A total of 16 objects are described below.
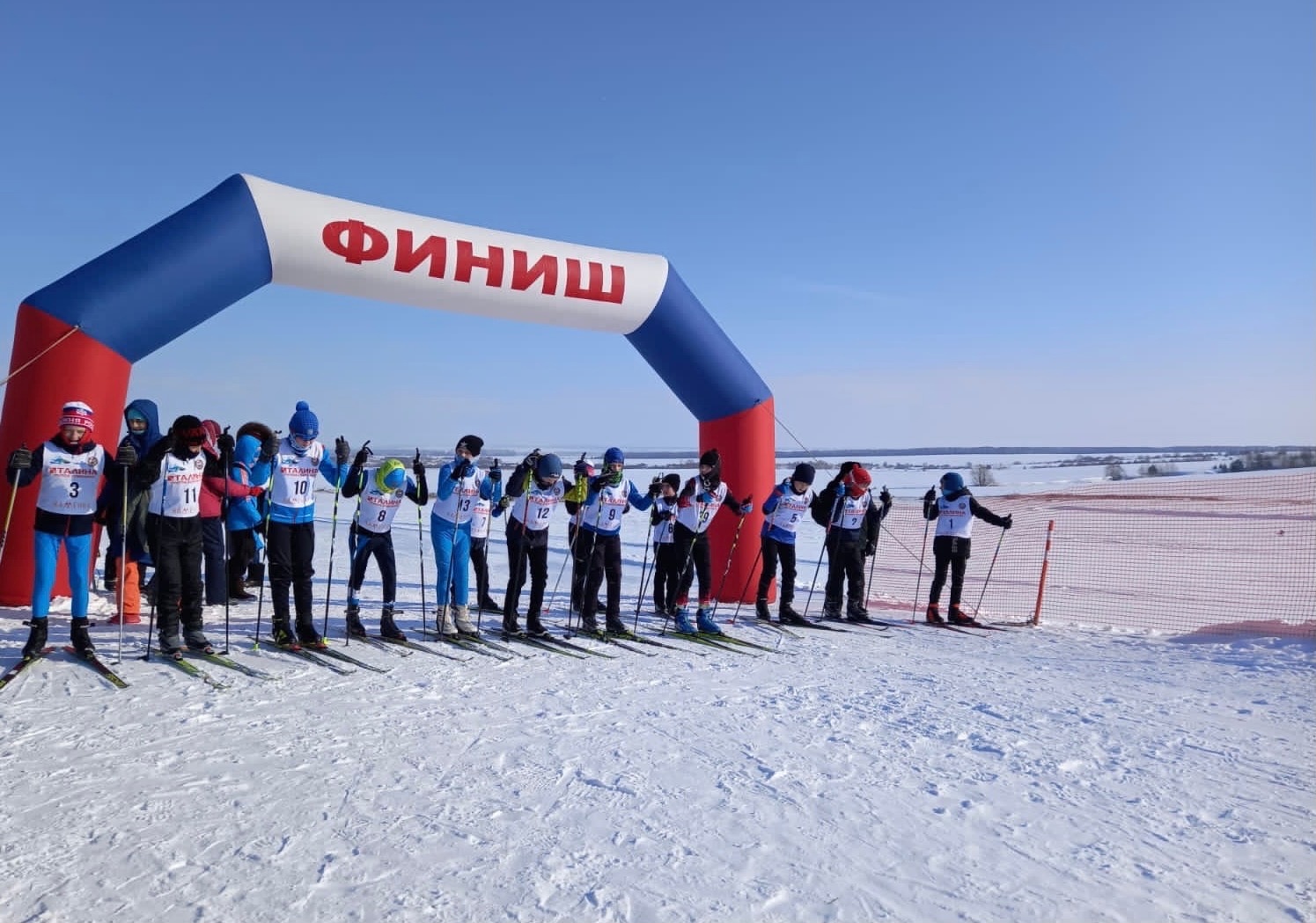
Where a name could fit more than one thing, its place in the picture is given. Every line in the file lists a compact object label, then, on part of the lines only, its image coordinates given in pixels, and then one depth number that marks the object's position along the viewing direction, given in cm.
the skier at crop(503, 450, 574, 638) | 716
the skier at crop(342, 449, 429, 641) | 666
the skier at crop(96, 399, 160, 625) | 588
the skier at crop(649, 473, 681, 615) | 814
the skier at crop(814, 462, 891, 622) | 877
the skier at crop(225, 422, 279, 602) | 674
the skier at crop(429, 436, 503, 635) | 698
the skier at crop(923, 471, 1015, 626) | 892
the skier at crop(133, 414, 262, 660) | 565
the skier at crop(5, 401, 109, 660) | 537
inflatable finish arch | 696
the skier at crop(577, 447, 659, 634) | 743
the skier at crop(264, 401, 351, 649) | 614
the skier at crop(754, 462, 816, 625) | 839
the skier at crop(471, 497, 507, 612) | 725
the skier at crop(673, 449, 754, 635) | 808
